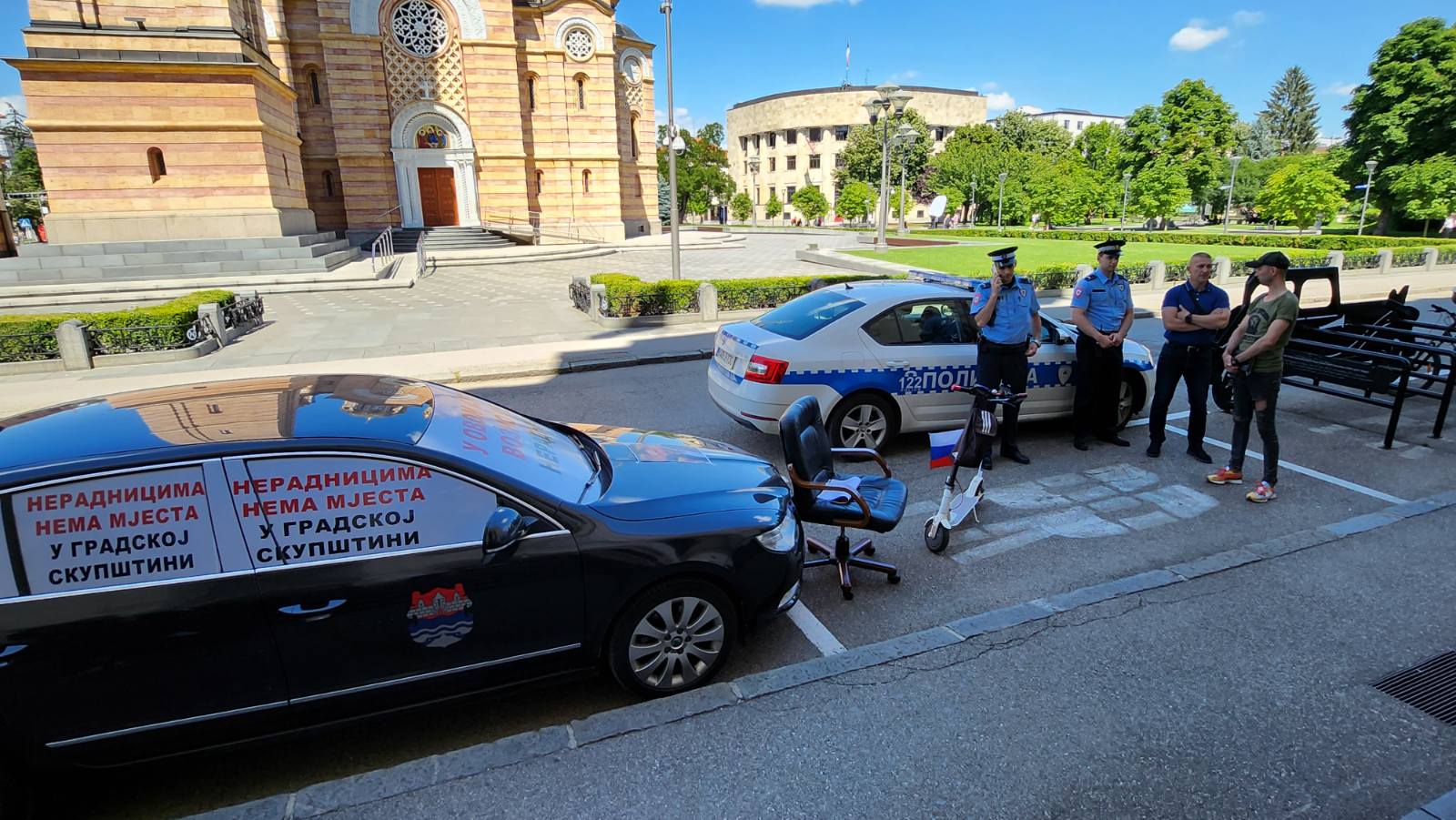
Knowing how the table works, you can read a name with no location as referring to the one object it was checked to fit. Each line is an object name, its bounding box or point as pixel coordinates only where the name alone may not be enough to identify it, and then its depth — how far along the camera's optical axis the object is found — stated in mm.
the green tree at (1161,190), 57656
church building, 21281
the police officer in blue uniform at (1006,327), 6742
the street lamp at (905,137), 33638
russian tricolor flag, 5281
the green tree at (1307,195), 45250
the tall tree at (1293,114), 104312
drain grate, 3617
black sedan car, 2754
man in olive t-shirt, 5855
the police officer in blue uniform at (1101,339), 7109
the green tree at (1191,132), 58281
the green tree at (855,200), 79875
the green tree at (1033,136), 87688
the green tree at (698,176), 85062
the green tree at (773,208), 95125
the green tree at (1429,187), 37656
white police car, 6828
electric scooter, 5270
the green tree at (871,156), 82062
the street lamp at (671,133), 19953
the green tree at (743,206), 93750
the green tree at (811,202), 87438
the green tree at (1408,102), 39094
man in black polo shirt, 6777
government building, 98312
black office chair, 4578
